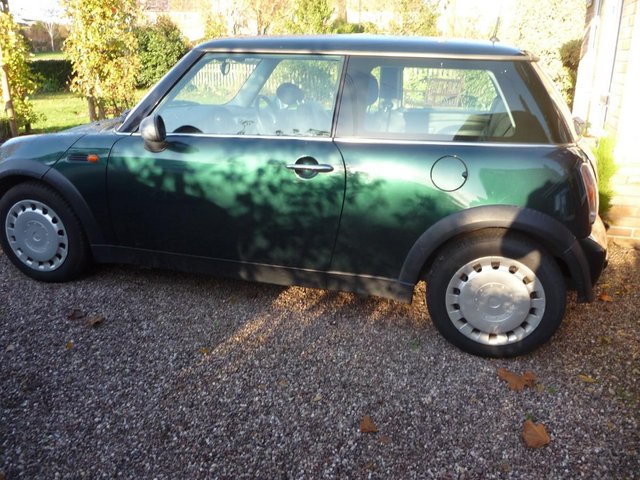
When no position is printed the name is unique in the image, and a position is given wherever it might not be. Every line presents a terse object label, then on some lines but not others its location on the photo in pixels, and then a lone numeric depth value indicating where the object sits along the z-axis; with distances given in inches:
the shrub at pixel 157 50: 856.9
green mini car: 120.0
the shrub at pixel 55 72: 867.5
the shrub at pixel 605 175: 190.5
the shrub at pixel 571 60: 401.1
